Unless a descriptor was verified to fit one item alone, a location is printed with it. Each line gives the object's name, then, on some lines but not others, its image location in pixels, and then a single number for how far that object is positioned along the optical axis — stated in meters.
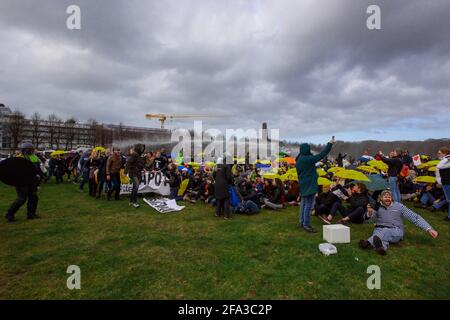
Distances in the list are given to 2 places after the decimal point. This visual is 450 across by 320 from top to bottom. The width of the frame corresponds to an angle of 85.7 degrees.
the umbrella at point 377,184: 8.27
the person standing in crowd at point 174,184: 10.19
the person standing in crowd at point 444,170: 6.76
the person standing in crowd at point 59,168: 14.46
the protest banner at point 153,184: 10.64
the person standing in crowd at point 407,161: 13.84
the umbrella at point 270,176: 9.16
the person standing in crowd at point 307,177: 5.77
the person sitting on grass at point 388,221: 4.90
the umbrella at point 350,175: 6.88
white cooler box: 5.16
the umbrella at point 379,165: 10.41
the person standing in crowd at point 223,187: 7.43
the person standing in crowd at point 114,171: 9.25
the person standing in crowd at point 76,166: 14.91
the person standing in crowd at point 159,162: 12.62
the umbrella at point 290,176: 8.98
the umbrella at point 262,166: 15.49
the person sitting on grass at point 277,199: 8.74
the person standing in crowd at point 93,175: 10.22
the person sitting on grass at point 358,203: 6.59
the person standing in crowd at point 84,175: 11.52
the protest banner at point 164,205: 8.14
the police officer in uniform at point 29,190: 6.39
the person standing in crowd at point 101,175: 9.89
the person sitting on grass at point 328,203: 7.07
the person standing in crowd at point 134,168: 8.66
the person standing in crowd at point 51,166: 14.49
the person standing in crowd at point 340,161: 19.86
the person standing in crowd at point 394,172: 7.85
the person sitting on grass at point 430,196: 9.08
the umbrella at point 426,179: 8.33
